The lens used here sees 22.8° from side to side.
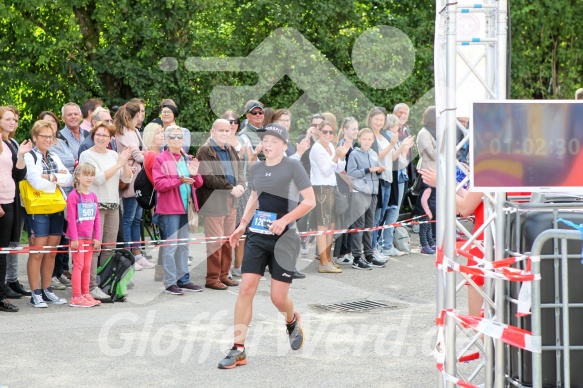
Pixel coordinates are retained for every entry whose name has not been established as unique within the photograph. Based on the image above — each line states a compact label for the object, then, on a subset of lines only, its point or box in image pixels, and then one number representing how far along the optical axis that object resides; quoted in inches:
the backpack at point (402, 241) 817.9
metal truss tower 357.6
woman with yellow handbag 577.6
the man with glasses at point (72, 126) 675.5
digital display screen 332.9
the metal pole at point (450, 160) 358.0
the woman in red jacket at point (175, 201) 624.4
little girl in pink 577.1
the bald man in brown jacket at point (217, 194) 646.1
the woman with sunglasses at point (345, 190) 754.2
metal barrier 299.2
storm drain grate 578.1
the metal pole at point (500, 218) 347.2
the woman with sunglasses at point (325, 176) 724.3
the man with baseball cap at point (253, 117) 728.1
